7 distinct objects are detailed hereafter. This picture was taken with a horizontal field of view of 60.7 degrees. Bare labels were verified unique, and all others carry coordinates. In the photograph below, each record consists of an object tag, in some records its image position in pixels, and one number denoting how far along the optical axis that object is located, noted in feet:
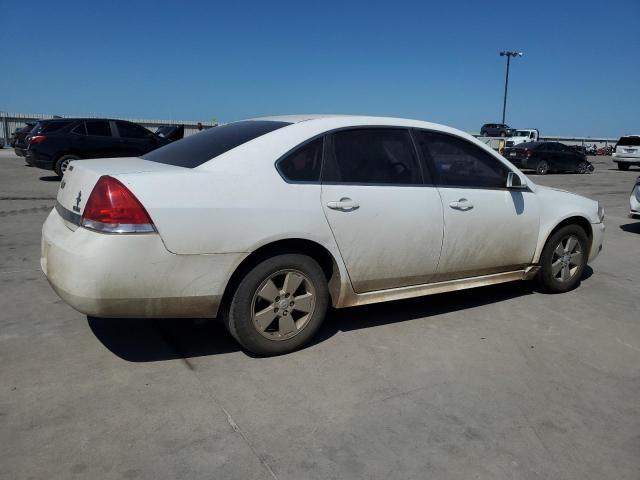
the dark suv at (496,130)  127.13
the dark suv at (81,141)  42.27
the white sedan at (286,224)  9.87
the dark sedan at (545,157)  70.69
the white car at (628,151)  80.94
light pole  147.13
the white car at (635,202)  29.45
